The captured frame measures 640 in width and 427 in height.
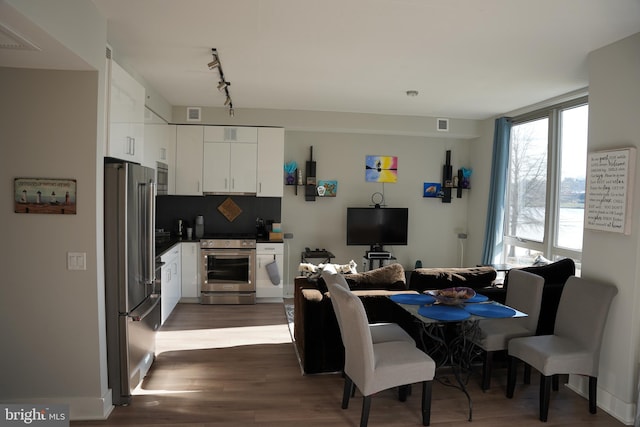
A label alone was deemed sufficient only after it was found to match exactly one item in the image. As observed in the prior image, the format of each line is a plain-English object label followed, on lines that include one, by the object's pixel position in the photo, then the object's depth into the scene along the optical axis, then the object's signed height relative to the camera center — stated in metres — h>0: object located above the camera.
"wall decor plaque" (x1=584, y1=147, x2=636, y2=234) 3.20 +0.10
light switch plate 2.97 -0.48
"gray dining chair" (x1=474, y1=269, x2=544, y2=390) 3.61 -1.08
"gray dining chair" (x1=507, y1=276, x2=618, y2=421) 3.19 -1.10
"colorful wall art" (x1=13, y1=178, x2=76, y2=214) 2.89 -0.04
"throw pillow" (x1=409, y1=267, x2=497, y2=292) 4.10 -0.76
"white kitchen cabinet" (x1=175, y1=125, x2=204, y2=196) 6.36 +0.49
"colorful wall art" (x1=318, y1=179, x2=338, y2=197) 6.95 +0.13
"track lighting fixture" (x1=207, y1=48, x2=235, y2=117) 3.88 +1.22
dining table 3.07 -0.83
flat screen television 6.84 -0.47
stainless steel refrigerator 3.13 -0.60
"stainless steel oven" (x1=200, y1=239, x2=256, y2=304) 6.26 -1.12
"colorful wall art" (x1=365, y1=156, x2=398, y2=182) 7.08 +0.47
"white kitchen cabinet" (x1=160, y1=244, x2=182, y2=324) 5.19 -1.14
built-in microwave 5.71 +0.19
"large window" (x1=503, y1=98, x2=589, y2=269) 4.99 +0.20
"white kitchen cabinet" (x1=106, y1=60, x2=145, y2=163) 3.23 +0.61
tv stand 6.75 -0.93
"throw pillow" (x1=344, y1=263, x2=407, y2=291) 4.08 -0.78
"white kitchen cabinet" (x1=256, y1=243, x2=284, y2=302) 6.36 -1.06
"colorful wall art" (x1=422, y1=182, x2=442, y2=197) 7.23 +0.14
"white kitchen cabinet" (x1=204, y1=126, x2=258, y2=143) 6.39 +0.88
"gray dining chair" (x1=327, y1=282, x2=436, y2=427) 2.87 -1.13
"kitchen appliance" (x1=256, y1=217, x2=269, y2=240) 6.80 -0.52
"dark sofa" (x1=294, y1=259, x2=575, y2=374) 3.85 -0.90
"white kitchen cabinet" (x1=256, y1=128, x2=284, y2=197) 6.46 +0.48
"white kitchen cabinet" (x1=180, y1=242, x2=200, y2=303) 6.24 -1.11
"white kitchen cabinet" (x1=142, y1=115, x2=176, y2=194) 5.12 +0.60
